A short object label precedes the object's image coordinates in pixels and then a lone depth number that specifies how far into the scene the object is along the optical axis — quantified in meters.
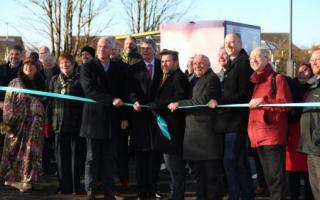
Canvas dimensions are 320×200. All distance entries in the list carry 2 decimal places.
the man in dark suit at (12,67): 9.44
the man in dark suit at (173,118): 7.31
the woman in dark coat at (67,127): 8.16
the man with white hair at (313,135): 6.04
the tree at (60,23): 26.47
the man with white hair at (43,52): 9.82
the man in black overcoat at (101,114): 7.61
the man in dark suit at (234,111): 6.84
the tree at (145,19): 31.82
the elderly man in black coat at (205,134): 6.91
